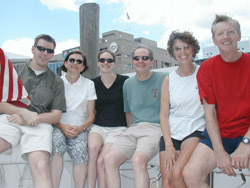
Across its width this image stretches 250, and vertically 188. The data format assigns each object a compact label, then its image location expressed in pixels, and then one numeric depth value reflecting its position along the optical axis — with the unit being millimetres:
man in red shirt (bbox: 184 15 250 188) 1961
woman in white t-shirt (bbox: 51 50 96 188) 2516
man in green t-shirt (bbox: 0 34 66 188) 2269
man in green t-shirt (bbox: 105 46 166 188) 2381
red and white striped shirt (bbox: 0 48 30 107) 2544
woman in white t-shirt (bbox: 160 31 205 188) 2180
